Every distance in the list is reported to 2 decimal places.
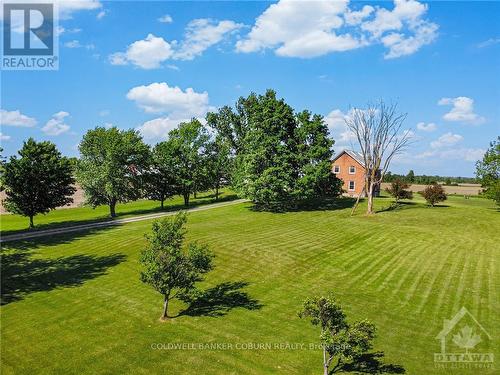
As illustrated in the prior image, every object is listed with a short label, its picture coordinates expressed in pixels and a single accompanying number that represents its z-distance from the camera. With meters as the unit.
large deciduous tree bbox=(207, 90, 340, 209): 51.69
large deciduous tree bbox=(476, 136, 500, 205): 55.97
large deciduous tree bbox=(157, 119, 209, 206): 63.00
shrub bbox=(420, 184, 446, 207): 58.75
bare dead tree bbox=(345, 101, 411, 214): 49.66
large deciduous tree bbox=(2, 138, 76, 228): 45.22
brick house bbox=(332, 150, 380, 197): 75.69
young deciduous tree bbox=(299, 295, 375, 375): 13.72
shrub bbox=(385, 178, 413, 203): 61.00
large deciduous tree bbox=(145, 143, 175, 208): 61.88
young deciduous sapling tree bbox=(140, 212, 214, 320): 19.42
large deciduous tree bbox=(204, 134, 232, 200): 66.60
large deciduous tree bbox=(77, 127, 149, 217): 52.09
